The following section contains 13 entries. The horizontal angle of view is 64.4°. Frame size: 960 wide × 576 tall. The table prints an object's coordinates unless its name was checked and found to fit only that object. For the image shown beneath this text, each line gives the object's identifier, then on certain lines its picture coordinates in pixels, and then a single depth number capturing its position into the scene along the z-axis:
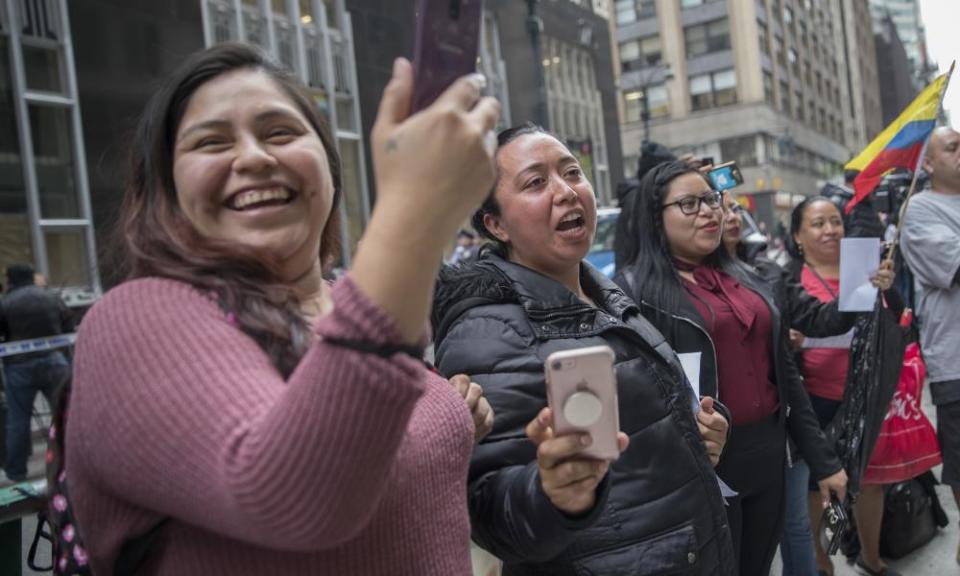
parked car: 11.73
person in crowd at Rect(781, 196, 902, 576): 3.80
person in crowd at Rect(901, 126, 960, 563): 4.11
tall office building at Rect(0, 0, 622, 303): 11.93
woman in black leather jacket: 3.13
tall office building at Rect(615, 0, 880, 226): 44.69
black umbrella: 3.74
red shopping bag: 4.38
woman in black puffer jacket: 1.95
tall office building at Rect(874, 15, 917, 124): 84.81
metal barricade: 1.84
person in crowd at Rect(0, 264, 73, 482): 7.44
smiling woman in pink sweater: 0.85
